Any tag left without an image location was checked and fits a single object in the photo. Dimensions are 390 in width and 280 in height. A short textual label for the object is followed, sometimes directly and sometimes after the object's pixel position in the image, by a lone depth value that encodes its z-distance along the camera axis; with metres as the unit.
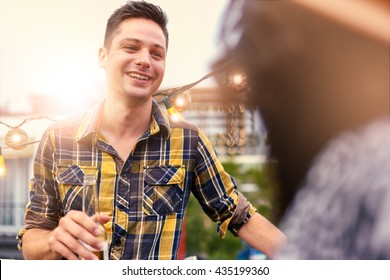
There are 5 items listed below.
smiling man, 1.29
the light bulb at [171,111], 1.42
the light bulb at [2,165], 1.69
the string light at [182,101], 1.57
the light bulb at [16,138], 1.55
